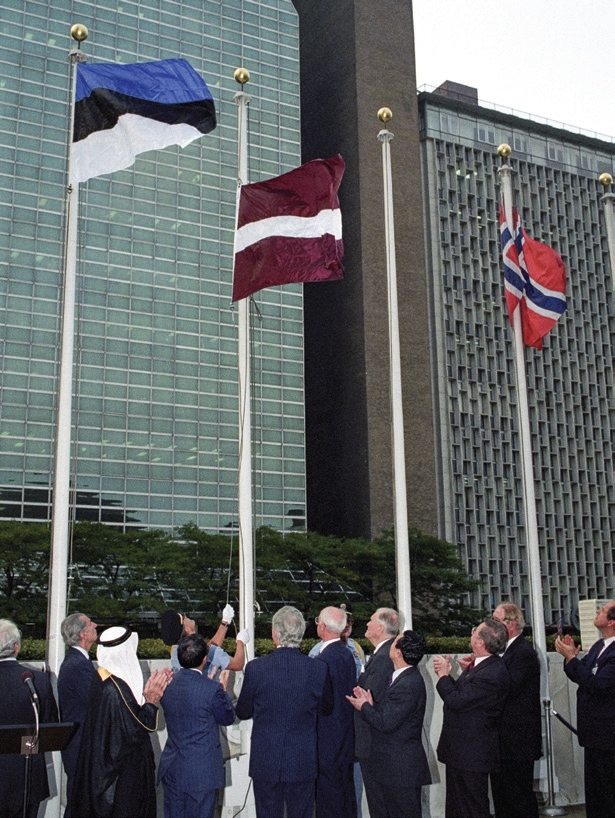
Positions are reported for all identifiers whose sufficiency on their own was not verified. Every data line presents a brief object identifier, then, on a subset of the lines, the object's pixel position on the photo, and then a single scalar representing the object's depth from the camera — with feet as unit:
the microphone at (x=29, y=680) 28.58
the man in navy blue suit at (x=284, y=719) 29.96
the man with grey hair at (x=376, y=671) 30.94
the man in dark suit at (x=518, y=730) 36.14
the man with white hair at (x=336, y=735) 32.68
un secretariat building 180.86
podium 28.17
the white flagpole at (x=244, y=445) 47.24
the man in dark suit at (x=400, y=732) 29.76
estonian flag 48.83
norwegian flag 60.08
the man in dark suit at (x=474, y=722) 31.14
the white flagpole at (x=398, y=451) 54.44
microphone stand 28.23
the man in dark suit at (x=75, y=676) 33.27
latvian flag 51.13
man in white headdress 27.61
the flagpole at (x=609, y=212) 63.46
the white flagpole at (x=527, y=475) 56.49
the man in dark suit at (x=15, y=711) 30.42
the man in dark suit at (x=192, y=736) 29.37
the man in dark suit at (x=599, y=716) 34.81
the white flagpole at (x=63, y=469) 42.22
